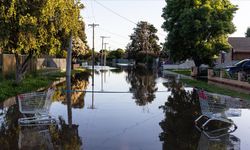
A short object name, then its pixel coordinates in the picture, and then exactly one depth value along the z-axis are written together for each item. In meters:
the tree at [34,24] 10.00
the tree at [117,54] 81.66
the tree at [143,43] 56.46
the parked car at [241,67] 17.65
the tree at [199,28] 21.03
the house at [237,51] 28.03
